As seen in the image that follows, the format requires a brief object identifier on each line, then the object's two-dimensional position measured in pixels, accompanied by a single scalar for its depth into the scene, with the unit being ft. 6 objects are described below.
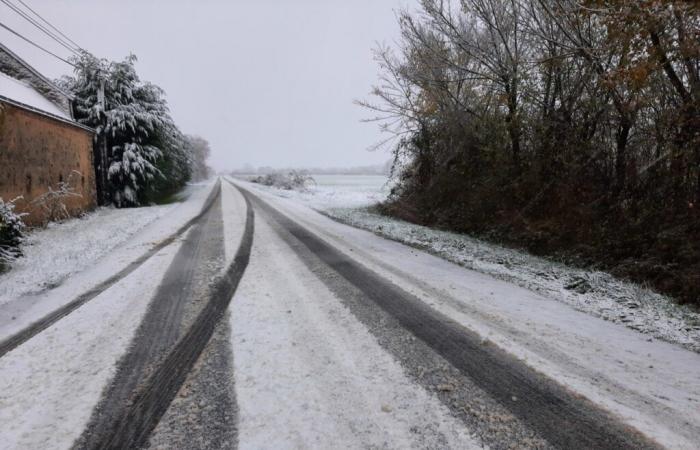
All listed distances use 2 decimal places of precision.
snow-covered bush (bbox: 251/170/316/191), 126.66
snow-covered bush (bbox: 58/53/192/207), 66.13
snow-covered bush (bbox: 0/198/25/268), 23.98
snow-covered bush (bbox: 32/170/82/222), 42.73
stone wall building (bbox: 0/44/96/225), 38.60
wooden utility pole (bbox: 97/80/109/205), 65.51
